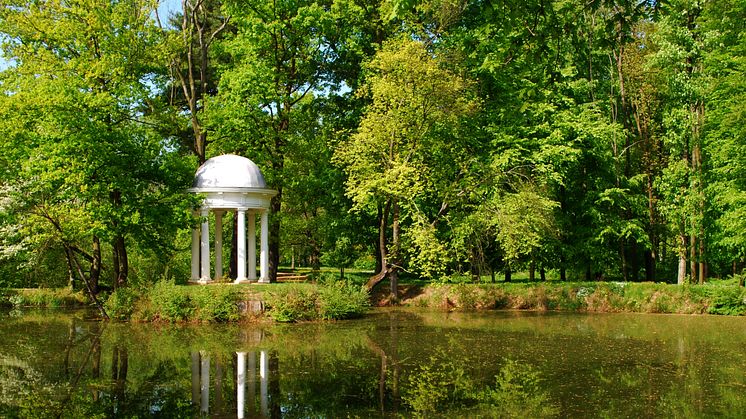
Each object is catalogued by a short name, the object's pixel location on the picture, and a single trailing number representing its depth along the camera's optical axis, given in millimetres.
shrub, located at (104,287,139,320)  24438
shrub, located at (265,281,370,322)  24344
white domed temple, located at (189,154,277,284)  27766
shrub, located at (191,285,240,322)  23797
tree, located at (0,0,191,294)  23734
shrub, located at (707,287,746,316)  26984
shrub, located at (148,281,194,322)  23625
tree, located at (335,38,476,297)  28312
